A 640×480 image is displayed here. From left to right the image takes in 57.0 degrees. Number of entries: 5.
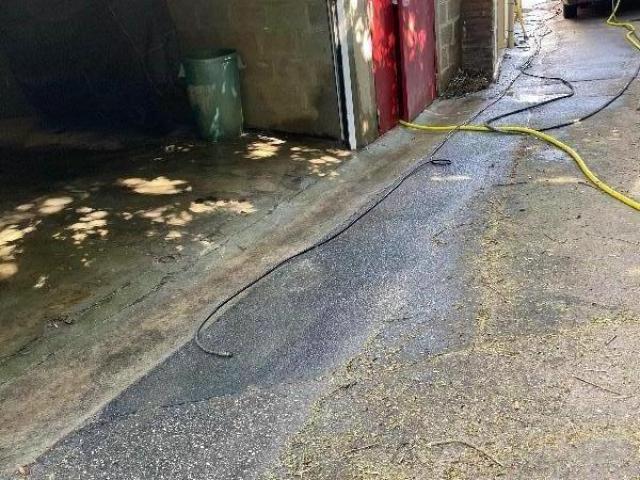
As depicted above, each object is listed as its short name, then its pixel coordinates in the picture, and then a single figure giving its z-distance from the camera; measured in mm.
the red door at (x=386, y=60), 6949
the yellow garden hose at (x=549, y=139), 4891
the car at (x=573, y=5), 13867
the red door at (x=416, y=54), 7418
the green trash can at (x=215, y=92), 7191
